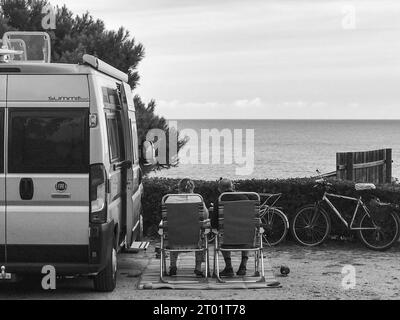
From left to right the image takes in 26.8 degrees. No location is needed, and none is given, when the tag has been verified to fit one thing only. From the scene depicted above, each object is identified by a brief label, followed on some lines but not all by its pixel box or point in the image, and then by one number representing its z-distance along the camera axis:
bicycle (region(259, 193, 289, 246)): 13.50
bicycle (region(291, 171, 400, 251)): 13.18
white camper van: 8.77
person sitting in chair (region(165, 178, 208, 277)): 10.54
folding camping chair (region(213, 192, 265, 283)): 10.37
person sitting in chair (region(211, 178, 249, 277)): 10.62
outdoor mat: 9.98
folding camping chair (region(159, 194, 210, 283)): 10.35
